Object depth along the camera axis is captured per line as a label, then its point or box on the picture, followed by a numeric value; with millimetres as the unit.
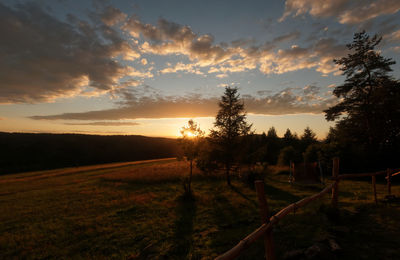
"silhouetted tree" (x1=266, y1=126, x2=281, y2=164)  43969
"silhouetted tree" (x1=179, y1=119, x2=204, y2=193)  17203
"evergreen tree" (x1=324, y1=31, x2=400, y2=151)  20231
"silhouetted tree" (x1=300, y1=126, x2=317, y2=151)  65000
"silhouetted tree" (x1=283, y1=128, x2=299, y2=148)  60956
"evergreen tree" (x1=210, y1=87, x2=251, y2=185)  19094
